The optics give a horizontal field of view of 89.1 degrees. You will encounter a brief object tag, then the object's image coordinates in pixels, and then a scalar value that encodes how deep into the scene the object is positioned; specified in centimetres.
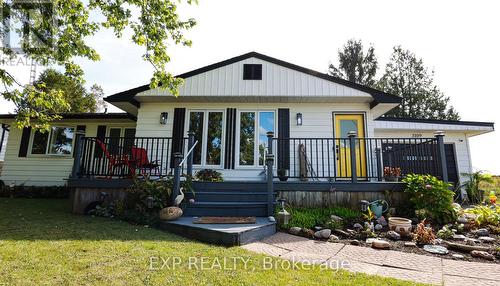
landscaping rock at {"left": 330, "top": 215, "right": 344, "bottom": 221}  455
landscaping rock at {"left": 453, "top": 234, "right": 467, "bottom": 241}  370
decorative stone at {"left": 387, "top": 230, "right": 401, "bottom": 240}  386
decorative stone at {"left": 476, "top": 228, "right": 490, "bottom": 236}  395
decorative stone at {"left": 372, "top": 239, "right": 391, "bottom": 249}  340
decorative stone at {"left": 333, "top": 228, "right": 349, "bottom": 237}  399
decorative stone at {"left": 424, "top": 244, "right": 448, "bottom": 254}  325
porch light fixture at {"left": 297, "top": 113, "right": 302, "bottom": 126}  717
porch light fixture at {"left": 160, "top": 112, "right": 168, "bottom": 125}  731
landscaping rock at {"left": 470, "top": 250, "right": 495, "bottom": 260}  303
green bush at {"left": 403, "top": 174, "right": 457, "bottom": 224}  449
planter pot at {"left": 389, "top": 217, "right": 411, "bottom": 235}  394
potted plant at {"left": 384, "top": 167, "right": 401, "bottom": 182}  565
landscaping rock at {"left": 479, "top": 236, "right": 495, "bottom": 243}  362
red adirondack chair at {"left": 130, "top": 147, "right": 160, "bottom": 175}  577
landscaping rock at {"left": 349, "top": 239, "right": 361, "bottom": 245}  362
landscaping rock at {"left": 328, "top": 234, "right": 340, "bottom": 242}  378
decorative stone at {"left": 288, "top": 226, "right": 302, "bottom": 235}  414
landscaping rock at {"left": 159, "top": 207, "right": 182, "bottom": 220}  434
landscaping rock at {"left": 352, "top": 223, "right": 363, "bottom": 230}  427
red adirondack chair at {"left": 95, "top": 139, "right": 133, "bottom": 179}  564
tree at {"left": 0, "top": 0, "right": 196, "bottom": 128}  557
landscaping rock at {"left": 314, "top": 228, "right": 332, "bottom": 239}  392
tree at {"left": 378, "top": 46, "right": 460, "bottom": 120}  1938
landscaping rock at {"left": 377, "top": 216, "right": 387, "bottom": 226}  455
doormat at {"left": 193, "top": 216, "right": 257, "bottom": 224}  404
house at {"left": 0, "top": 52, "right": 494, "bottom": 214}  692
